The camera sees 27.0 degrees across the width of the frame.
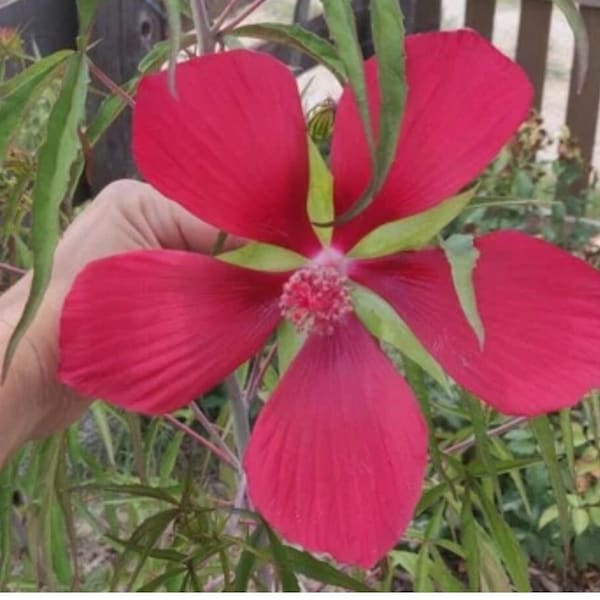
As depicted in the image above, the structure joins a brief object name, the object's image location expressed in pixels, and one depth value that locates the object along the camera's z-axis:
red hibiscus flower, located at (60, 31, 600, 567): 0.35
